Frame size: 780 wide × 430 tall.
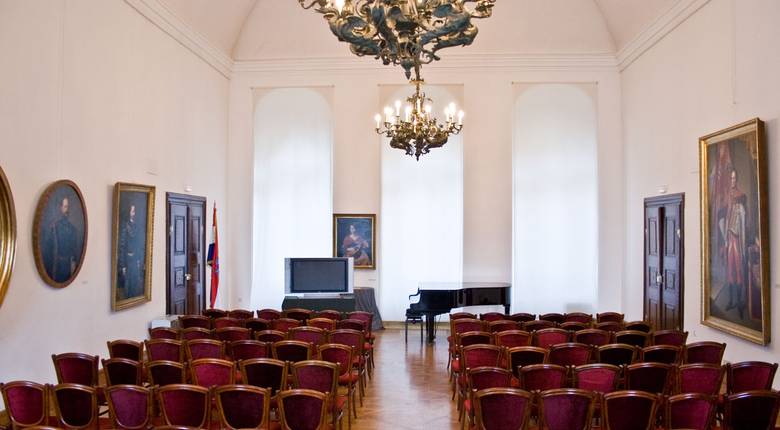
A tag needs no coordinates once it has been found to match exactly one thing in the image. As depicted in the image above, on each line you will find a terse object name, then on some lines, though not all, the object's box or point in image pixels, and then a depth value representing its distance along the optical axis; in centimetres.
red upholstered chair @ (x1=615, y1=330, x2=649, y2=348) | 800
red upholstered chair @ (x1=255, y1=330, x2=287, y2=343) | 779
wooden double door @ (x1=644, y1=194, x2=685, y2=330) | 1117
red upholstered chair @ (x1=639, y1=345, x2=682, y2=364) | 680
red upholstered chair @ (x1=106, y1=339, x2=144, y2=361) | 695
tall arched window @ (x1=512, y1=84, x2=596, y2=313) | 1497
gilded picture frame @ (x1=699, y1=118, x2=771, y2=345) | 816
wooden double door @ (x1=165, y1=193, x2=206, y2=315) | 1190
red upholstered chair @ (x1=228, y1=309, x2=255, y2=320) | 1020
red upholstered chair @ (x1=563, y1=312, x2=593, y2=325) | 982
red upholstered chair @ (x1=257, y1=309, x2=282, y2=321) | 1024
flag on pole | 1328
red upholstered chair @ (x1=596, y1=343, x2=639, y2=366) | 685
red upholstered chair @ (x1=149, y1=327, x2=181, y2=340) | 797
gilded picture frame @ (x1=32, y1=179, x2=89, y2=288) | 779
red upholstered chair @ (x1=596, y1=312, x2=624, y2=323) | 1015
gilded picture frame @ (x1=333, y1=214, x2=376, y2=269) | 1503
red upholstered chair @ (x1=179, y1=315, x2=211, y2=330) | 938
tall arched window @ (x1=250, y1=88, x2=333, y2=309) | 1548
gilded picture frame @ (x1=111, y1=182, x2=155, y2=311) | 972
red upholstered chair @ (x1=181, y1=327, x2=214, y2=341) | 789
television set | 1305
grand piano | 1159
